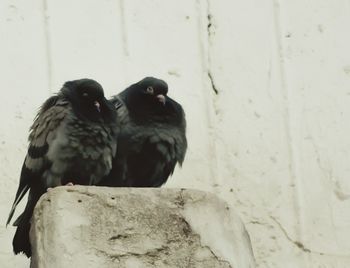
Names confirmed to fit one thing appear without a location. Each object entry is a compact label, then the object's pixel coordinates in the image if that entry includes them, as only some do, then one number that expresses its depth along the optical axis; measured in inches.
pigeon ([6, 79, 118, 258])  385.1
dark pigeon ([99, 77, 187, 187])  408.2
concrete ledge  337.4
